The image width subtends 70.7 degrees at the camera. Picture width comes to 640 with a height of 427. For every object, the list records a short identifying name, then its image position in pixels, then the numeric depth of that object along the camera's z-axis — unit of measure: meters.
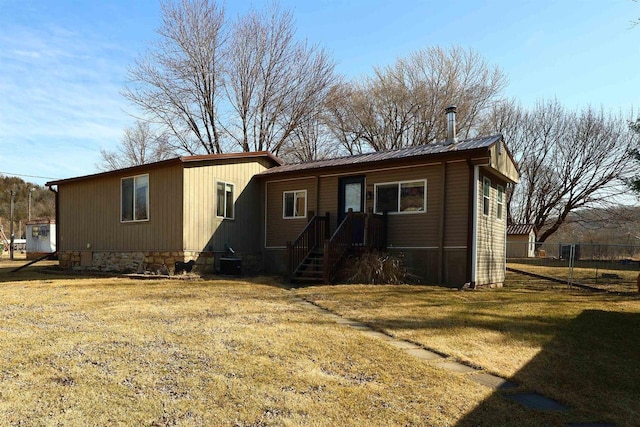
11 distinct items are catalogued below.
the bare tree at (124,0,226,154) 21.02
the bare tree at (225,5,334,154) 22.03
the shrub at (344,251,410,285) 10.16
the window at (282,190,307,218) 12.99
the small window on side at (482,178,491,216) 11.02
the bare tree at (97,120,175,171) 28.65
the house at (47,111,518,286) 10.46
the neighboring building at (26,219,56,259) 23.67
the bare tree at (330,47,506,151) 23.08
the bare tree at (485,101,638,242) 26.53
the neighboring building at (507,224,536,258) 27.42
